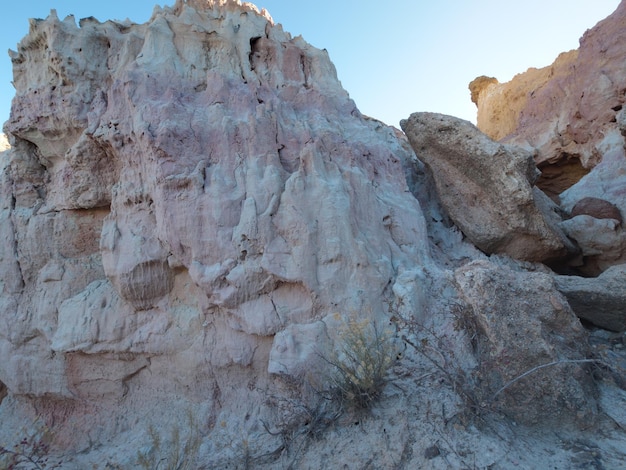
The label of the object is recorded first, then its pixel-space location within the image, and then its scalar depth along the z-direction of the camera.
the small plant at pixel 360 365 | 2.63
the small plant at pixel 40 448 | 3.45
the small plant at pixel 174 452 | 2.71
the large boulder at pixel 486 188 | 4.21
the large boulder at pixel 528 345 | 2.34
